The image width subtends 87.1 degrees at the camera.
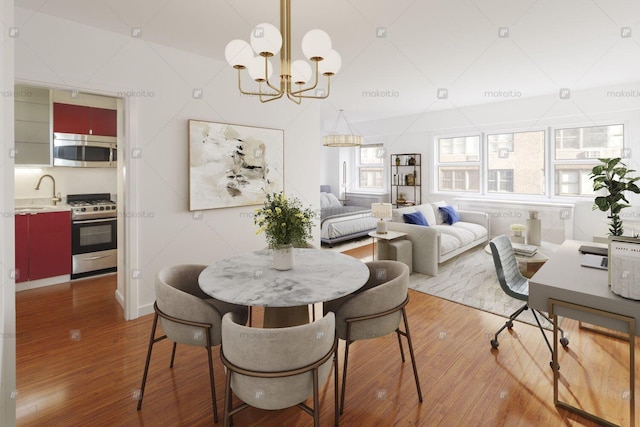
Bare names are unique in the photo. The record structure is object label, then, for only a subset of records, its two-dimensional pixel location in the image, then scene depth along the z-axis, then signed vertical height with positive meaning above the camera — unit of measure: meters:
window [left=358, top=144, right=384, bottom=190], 8.44 +1.15
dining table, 1.75 -0.41
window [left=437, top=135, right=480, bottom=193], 6.86 +1.00
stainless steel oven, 4.37 -0.33
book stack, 3.84 -0.45
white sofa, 4.46 -0.34
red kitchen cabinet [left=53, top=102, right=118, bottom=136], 4.34 +1.25
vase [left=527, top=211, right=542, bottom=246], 4.36 -0.27
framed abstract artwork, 3.55 +0.55
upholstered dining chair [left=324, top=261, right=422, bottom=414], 1.98 -0.60
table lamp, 4.55 -0.02
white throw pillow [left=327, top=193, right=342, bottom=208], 7.68 +0.24
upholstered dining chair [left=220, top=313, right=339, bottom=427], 1.44 -0.67
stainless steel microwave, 4.39 +0.84
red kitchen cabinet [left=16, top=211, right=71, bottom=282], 3.94 -0.40
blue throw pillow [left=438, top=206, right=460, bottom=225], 5.93 -0.06
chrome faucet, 4.50 +0.23
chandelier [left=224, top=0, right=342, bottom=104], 1.83 +0.95
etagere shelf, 7.59 +0.76
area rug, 3.47 -0.91
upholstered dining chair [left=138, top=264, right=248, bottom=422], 1.92 -0.62
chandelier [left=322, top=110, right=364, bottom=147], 6.23 +1.33
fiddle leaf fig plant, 2.07 +0.14
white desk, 1.65 -0.47
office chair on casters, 2.65 -0.53
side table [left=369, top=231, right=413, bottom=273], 4.40 -0.47
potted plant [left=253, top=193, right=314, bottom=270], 2.11 -0.10
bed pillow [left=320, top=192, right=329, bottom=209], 7.54 +0.24
